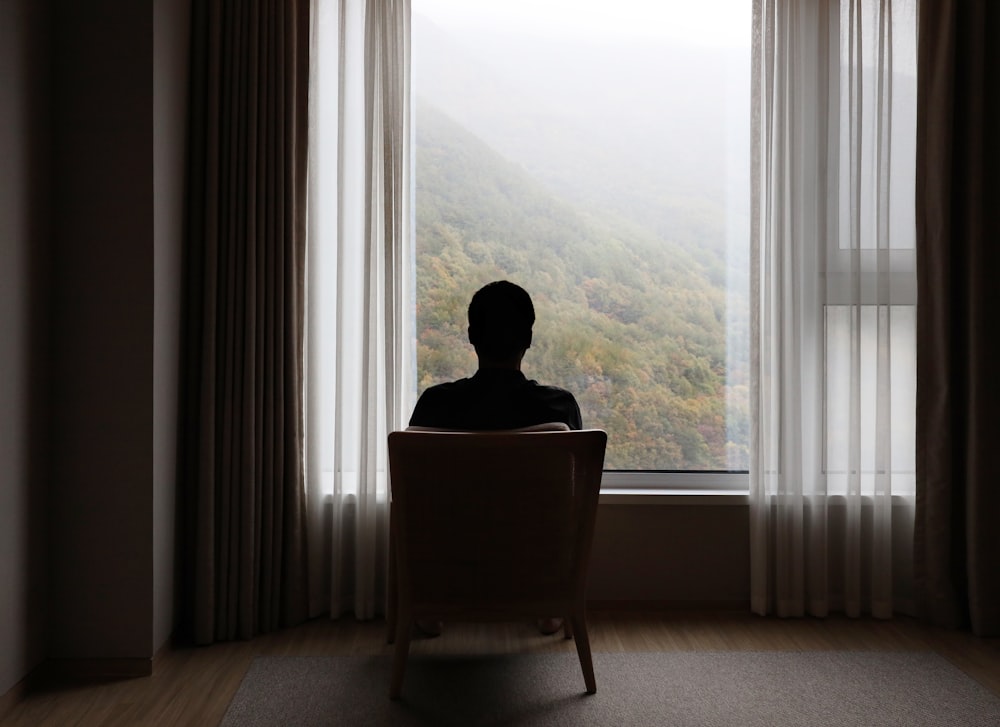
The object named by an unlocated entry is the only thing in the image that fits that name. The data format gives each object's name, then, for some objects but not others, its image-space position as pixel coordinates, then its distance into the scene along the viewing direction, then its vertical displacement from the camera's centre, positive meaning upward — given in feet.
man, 7.53 -0.18
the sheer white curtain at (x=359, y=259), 9.03 +1.22
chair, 6.53 -1.27
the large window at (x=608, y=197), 9.82 +2.08
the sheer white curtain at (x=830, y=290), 9.16 +0.90
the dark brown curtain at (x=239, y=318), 8.39 +0.53
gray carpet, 6.75 -2.85
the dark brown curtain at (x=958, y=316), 8.84 +0.59
